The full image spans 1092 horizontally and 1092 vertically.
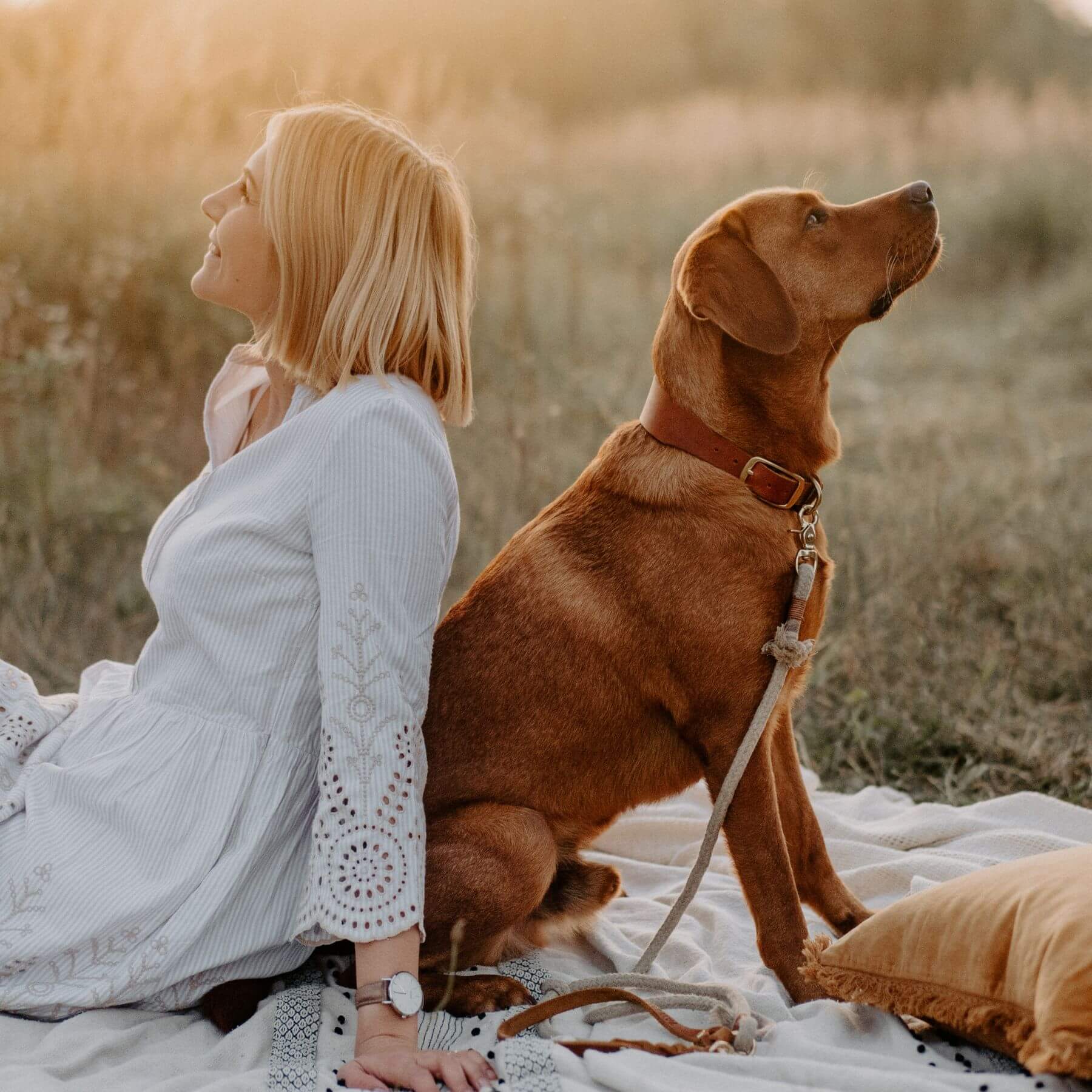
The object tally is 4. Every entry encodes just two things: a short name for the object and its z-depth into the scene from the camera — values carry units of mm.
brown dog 2285
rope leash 2057
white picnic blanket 1883
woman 1946
